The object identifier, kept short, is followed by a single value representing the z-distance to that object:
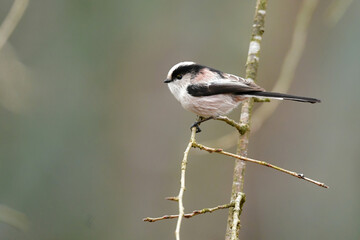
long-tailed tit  6.53
